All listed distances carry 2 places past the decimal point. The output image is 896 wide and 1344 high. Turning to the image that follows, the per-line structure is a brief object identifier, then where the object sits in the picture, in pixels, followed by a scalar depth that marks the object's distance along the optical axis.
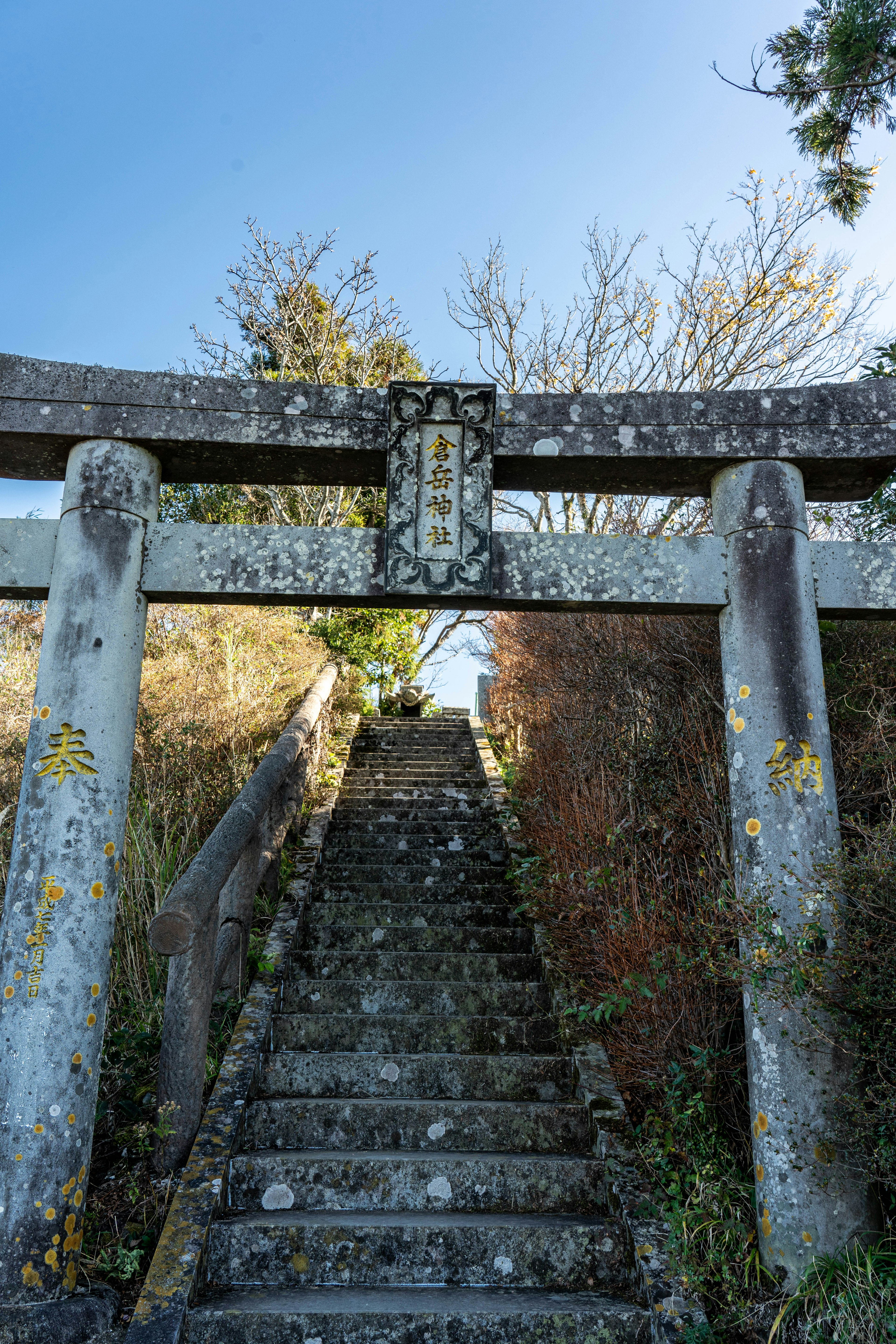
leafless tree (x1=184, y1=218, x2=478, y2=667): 14.72
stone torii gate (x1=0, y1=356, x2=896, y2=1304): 3.46
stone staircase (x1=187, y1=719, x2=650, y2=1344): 3.12
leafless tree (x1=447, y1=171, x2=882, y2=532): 11.56
